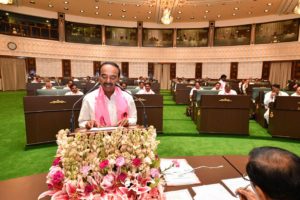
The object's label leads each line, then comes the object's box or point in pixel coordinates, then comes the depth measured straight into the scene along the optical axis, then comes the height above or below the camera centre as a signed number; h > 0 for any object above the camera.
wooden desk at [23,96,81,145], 4.25 -0.90
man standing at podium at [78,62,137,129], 2.30 -0.34
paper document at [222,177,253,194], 1.41 -0.74
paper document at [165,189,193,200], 1.28 -0.75
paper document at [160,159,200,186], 1.49 -0.74
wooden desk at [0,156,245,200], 1.30 -0.74
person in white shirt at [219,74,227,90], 9.25 -0.31
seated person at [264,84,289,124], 5.88 -0.59
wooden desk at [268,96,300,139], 4.96 -0.98
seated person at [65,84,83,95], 6.33 -0.54
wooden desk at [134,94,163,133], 5.18 -0.86
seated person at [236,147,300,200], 0.70 -0.33
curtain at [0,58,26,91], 14.89 -0.15
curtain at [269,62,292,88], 15.87 +0.14
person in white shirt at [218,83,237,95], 6.70 -0.50
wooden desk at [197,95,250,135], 5.20 -0.98
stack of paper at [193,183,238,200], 1.29 -0.74
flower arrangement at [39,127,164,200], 0.90 -0.42
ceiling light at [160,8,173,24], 10.78 +2.82
